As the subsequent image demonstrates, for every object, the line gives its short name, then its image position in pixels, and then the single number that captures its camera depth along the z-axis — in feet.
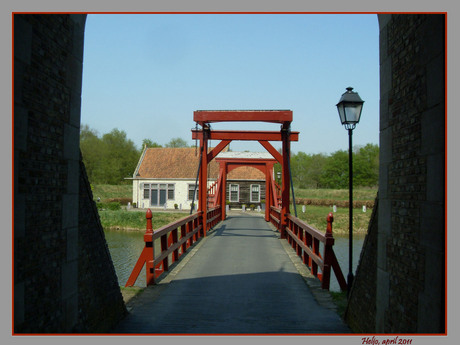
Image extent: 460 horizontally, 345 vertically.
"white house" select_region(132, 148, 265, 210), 109.91
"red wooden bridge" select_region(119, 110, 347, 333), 15.48
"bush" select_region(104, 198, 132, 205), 120.78
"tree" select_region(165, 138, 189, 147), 257.14
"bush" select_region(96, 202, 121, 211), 97.50
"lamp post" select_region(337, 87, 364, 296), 20.51
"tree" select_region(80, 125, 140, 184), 162.50
